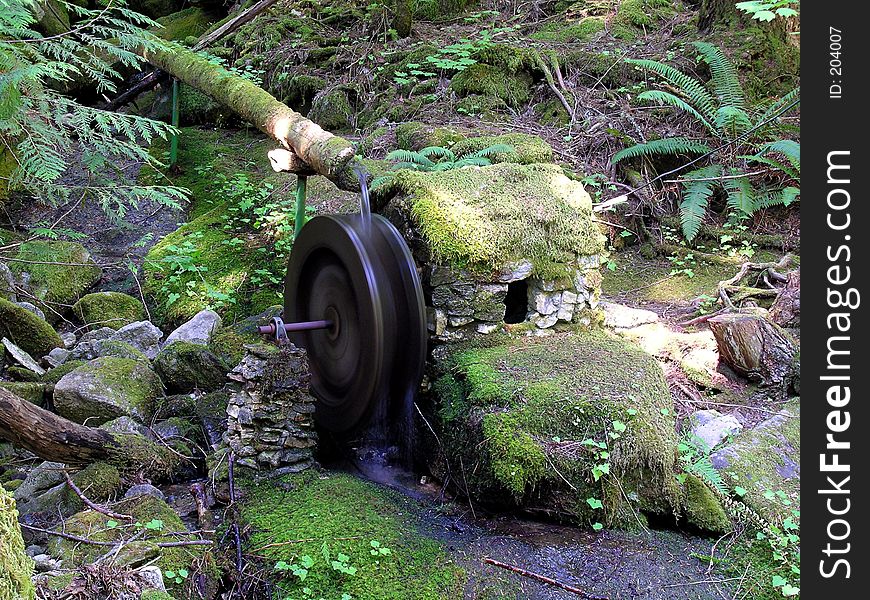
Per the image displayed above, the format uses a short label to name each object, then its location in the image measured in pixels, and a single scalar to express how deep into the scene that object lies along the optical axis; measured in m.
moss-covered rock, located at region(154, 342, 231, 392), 5.16
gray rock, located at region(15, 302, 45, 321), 6.14
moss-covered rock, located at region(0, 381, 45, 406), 4.57
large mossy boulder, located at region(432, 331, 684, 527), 3.52
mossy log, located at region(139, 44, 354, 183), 5.33
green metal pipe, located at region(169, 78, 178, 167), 8.66
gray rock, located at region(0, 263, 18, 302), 6.19
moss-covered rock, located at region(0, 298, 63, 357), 5.49
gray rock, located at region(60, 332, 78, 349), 5.95
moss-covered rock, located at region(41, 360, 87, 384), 4.91
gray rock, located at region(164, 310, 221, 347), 5.91
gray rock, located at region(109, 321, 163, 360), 5.93
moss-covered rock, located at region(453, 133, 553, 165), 5.54
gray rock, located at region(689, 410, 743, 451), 4.35
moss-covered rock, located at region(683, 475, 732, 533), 3.64
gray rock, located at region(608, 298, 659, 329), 5.89
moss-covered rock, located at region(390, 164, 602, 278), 4.29
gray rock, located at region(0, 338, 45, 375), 5.09
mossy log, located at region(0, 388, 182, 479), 3.49
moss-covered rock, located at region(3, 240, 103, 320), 6.46
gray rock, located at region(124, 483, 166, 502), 3.74
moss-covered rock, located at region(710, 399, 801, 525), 3.73
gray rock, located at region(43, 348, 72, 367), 5.49
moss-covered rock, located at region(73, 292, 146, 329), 6.37
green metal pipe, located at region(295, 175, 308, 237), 6.02
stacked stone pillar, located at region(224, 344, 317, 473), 4.04
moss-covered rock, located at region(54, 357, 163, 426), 4.55
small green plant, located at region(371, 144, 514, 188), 5.28
